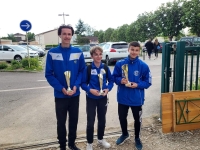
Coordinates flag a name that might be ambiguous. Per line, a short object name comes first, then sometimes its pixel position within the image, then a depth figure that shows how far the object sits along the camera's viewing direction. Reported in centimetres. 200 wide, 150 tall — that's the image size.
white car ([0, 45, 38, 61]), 1777
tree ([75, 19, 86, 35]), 9894
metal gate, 364
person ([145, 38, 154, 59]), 1728
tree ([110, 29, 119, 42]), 6012
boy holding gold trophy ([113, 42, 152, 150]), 310
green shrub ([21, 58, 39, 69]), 1316
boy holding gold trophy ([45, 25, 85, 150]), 287
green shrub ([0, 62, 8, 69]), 1359
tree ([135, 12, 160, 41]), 3594
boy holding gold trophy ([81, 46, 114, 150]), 304
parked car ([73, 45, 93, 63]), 1431
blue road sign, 1192
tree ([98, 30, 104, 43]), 8476
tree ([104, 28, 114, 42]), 7444
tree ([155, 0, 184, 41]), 2967
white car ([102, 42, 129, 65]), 1395
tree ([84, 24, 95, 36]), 10694
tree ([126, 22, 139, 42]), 4462
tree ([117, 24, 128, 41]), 5420
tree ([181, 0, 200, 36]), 2378
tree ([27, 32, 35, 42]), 10448
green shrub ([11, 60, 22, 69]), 1325
